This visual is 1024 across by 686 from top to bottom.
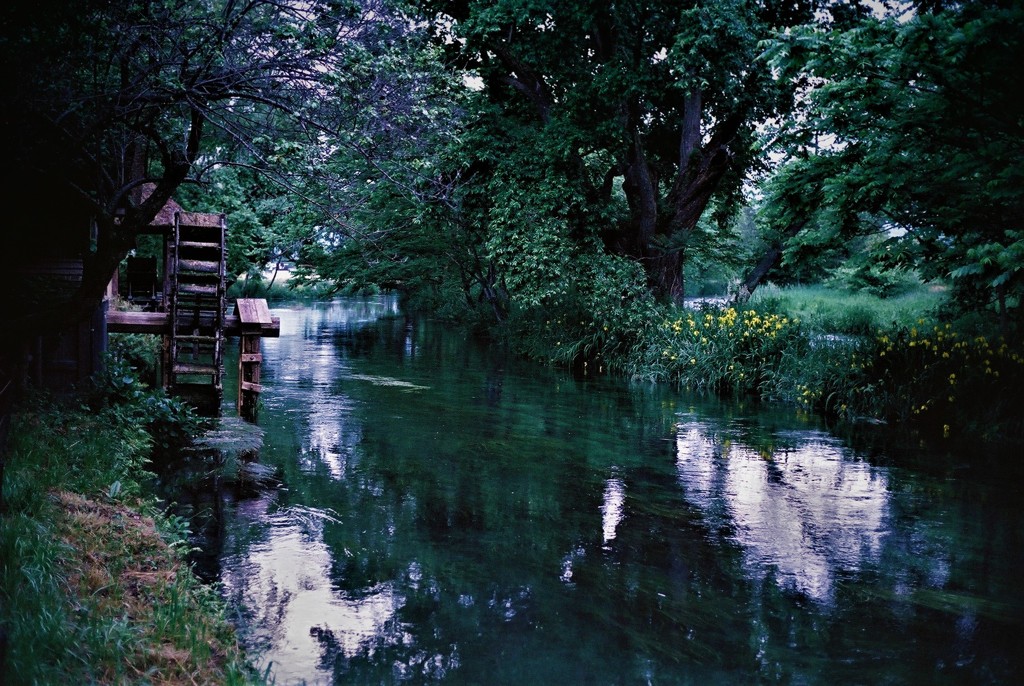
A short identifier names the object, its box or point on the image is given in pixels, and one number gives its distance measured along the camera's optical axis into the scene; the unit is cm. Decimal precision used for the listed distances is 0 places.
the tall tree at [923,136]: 893
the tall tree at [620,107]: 1806
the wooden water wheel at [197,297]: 1216
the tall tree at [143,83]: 764
